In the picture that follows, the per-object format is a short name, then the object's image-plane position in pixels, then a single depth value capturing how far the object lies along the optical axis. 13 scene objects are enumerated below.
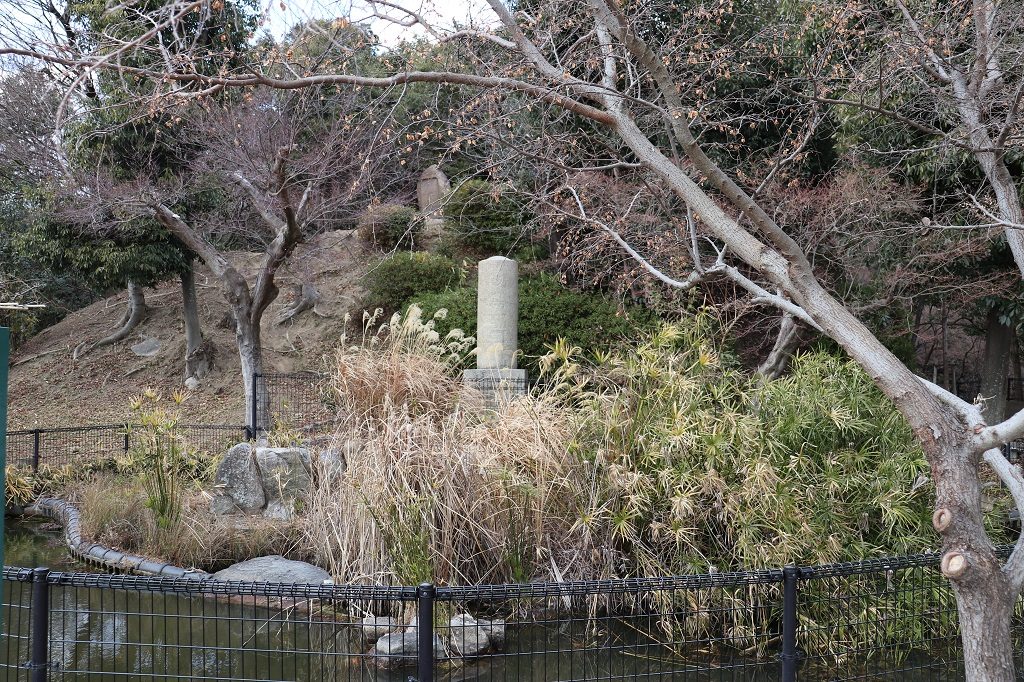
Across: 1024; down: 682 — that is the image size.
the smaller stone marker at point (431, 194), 18.38
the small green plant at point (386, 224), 17.41
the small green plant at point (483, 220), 15.99
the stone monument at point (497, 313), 10.57
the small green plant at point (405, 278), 16.06
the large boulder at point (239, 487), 8.81
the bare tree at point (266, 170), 12.07
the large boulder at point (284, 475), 8.76
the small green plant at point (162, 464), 8.13
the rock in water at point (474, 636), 5.66
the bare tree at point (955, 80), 6.36
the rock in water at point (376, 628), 5.84
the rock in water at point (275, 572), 7.13
